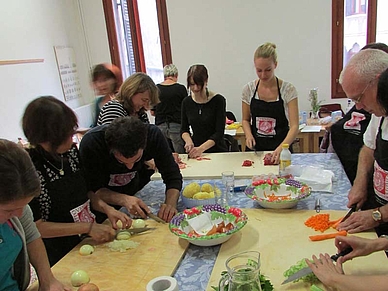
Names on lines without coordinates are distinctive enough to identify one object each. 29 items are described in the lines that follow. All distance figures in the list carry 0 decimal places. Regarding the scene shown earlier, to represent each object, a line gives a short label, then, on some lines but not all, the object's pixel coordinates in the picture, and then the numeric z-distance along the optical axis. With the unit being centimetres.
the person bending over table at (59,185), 133
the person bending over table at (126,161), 153
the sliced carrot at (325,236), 135
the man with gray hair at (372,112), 138
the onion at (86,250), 138
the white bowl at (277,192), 162
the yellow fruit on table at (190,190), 176
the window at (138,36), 518
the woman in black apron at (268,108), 254
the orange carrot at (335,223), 143
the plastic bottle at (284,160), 204
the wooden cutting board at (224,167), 218
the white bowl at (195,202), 169
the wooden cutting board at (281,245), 116
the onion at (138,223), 155
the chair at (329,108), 442
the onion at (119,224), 159
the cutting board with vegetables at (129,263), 120
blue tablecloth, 120
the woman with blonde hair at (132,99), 216
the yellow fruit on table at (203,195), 171
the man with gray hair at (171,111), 389
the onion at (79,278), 120
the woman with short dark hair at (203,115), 281
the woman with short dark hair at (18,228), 91
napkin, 185
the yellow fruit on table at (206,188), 177
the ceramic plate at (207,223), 135
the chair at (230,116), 469
